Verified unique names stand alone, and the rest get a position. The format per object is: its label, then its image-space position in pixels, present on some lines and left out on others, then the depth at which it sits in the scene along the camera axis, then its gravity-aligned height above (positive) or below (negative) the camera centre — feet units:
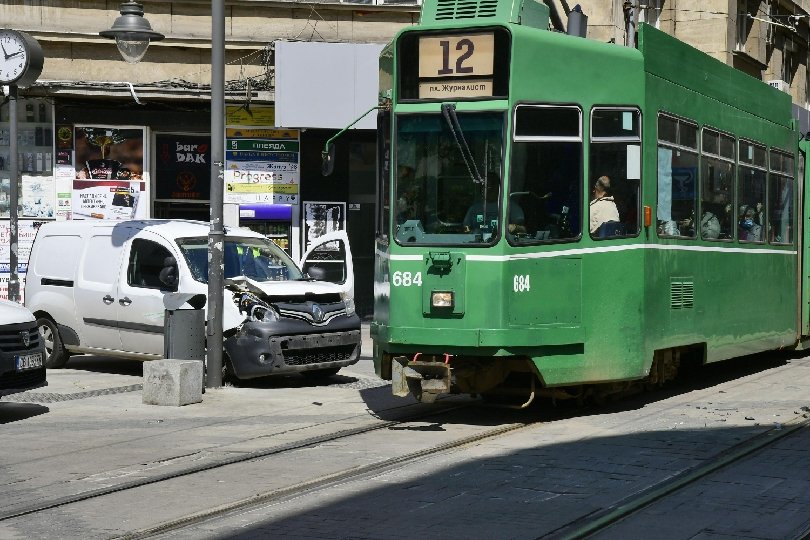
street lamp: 53.83 +8.36
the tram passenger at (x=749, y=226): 49.06 +0.86
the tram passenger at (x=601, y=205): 37.76 +1.19
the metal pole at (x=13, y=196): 51.93 +1.82
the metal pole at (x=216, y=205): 47.26 +1.39
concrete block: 43.42 -4.39
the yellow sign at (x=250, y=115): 78.18 +7.45
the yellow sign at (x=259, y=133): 78.38 +6.47
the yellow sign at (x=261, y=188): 78.48 +3.31
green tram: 36.19 +1.11
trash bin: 45.55 -3.00
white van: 48.37 -1.89
